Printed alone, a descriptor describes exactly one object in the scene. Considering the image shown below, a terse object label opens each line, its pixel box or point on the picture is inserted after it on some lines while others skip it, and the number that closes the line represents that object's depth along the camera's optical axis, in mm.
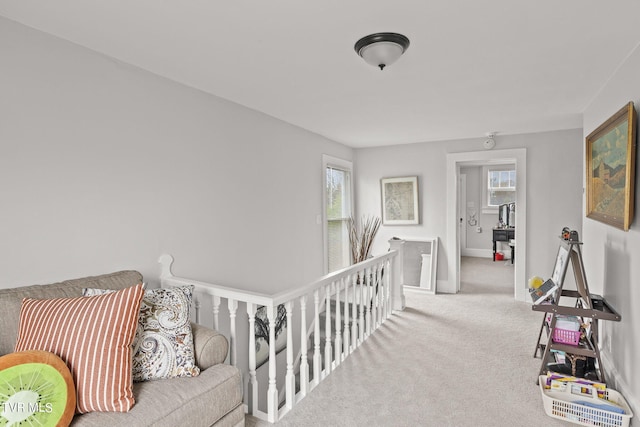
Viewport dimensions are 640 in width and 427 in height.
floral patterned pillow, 1685
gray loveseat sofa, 1444
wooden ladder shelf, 2369
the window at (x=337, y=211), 4898
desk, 7246
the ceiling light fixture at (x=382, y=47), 1910
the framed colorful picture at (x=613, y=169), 2043
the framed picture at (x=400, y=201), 5328
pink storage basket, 2520
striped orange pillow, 1428
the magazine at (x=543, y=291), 2633
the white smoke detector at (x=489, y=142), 4746
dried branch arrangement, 4895
